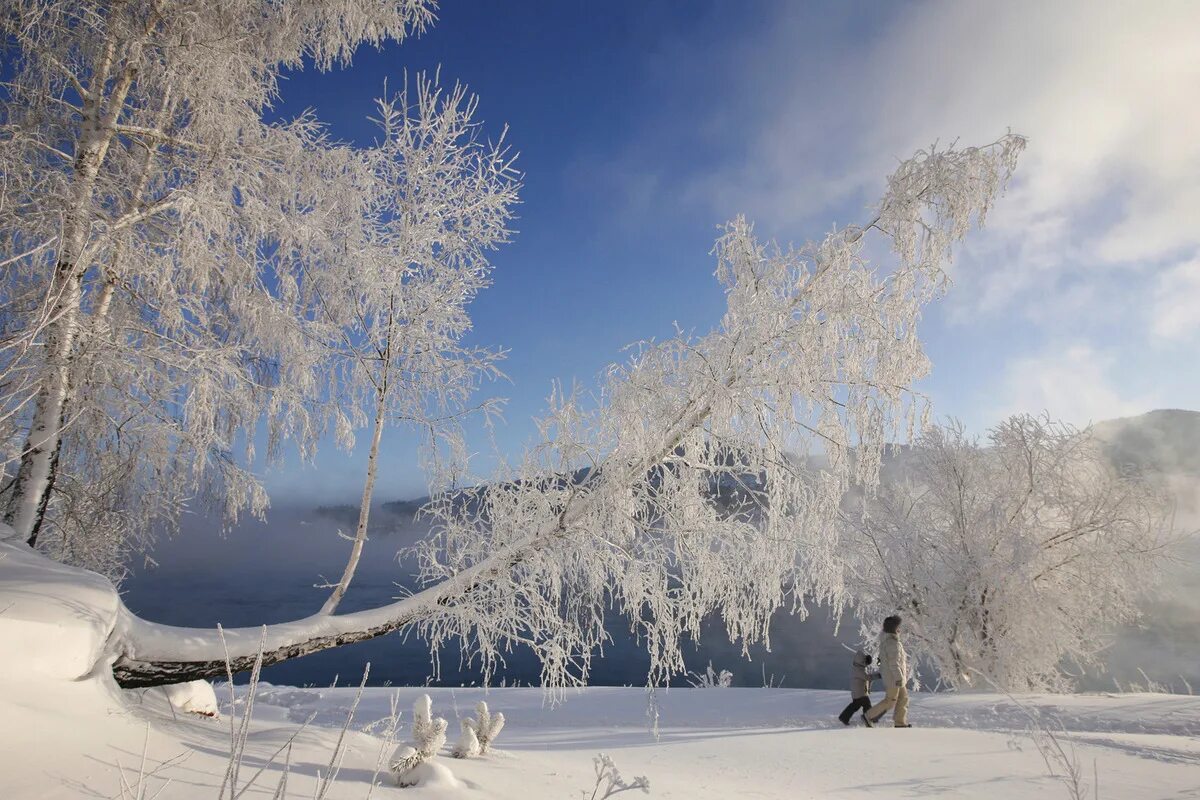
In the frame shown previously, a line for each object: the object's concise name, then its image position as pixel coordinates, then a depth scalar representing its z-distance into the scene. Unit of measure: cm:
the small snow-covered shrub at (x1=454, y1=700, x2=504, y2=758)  450
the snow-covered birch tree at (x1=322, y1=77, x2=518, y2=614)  529
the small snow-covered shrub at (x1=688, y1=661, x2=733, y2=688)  1592
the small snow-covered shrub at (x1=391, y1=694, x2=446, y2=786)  339
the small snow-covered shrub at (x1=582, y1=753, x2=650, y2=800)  216
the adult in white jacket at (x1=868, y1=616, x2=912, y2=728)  728
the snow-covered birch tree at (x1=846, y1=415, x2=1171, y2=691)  1238
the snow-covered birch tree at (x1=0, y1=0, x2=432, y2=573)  464
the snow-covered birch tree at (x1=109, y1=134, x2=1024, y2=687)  452
